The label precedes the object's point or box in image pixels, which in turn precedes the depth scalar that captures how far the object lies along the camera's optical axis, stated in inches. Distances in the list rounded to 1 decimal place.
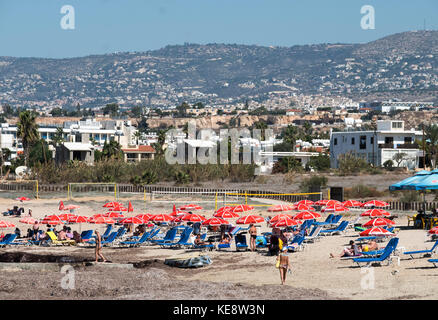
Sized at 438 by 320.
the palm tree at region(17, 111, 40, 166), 3535.9
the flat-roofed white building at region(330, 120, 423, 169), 3501.5
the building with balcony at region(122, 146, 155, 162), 4426.7
